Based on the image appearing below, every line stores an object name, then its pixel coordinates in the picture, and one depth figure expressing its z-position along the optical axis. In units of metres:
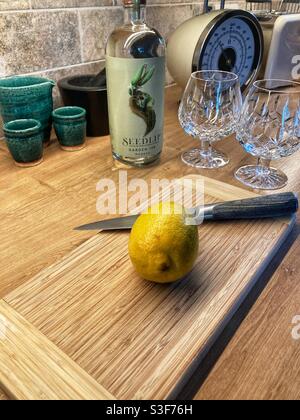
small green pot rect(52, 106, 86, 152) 0.67
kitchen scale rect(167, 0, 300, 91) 0.78
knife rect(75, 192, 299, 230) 0.48
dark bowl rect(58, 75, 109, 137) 0.70
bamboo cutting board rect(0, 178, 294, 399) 0.29
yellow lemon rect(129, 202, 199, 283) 0.35
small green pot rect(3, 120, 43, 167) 0.60
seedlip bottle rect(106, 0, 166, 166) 0.55
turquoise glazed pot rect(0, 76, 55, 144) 0.63
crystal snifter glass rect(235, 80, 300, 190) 0.56
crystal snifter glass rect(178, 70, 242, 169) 0.63
